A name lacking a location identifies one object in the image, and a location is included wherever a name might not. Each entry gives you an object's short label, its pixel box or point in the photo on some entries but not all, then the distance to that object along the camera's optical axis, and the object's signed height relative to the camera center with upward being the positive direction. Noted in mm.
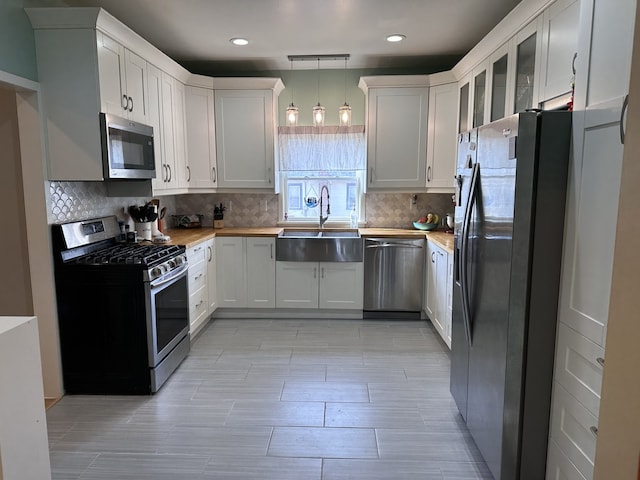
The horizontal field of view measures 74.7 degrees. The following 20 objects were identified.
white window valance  4609 +433
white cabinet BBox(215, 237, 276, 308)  4238 -856
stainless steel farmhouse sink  4164 -609
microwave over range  2689 +267
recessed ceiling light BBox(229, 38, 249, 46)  3660 +1283
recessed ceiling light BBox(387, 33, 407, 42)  3578 +1291
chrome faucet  4828 -32
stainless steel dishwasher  4148 -888
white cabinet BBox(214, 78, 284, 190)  4297 +567
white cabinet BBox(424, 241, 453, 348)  3395 -890
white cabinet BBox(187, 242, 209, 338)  3609 -900
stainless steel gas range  2701 -843
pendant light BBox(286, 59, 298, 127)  4012 +687
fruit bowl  4406 -403
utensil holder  3631 -371
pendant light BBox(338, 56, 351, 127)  3955 +686
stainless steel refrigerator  1581 -372
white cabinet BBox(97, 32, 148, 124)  2707 +745
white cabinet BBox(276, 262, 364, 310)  4230 -980
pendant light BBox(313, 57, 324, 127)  3906 +670
